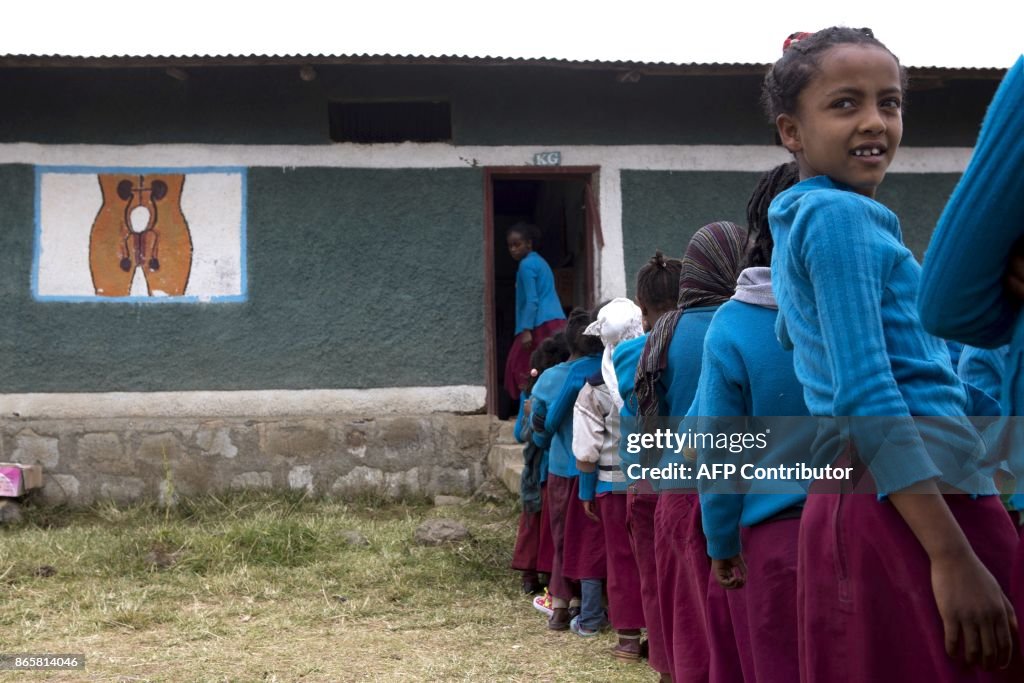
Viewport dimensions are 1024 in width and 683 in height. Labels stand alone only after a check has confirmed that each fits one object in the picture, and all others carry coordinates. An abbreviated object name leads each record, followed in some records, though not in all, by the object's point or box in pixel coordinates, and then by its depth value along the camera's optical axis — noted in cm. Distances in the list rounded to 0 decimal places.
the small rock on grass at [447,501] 812
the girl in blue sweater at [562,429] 491
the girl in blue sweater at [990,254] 124
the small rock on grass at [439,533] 675
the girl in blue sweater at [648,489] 363
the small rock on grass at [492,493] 809
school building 814
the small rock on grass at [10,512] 775
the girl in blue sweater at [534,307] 868
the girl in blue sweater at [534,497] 565
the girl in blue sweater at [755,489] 190
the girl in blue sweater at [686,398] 281
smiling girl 145
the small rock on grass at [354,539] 685
